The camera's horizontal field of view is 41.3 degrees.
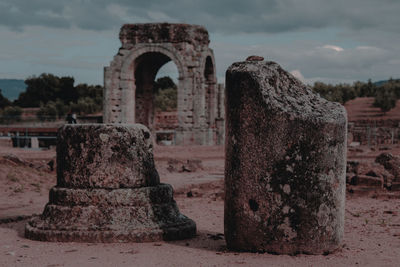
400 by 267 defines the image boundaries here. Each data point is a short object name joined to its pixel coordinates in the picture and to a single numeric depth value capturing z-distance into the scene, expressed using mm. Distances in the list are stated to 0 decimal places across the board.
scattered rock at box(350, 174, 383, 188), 9763
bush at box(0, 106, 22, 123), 46800
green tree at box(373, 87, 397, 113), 38500
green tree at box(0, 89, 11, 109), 57988
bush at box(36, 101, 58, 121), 46406
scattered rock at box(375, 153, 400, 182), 10703
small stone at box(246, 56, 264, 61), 5027
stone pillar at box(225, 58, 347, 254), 4488
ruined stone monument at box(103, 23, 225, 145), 23656
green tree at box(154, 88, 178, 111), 43484
